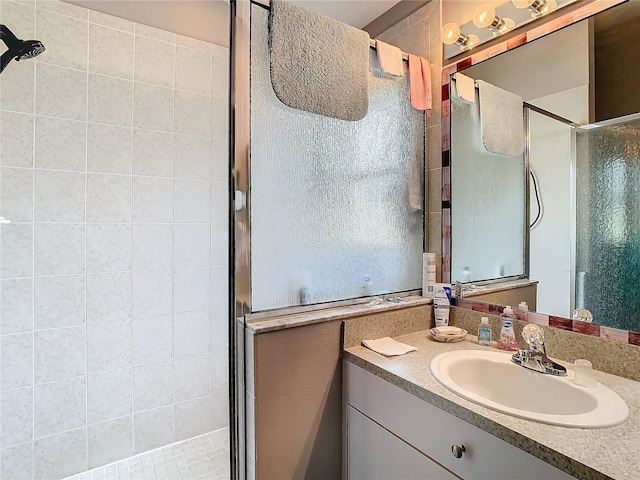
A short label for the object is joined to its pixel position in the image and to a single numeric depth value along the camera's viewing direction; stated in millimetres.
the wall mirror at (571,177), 1072
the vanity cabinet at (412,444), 815
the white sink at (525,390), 830
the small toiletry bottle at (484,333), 1340
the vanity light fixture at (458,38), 1493
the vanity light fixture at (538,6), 1260
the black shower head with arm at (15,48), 1280
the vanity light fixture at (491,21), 1377
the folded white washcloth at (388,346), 1259
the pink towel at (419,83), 1579
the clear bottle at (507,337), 1271
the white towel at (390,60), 1453
